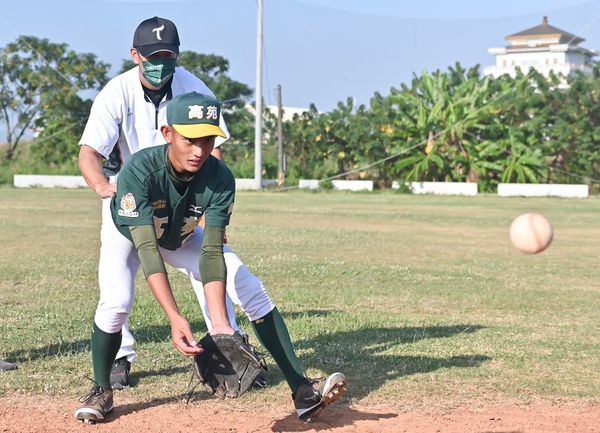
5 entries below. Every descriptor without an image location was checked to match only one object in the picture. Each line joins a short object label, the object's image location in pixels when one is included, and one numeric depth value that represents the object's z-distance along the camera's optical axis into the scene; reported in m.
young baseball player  4.55
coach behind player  5.57
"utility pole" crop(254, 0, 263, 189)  42.69
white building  113.00
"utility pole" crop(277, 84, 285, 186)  46.64
